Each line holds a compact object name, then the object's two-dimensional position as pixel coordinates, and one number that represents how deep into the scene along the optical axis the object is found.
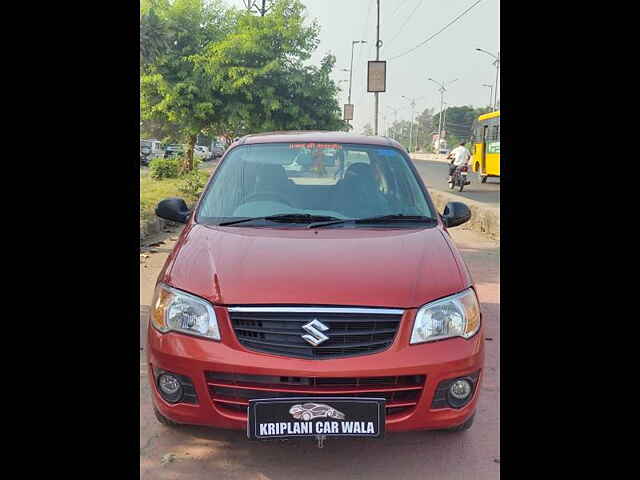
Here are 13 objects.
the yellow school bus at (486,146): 24.07
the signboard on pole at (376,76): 17.91
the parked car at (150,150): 35.38
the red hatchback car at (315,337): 2.60
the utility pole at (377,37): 27.14
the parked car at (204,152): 44.01
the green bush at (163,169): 20.05
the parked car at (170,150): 34.42
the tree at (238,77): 14.45
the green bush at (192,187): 14.15
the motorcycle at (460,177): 20.24
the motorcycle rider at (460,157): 20.16
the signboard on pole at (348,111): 41.74
